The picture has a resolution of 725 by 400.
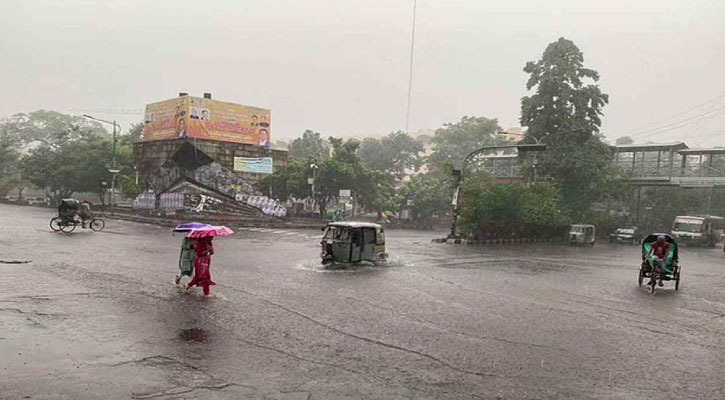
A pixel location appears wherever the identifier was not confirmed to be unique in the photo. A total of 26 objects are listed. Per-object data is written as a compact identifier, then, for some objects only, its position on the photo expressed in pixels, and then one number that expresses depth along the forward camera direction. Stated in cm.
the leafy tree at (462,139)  7588
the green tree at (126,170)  5431
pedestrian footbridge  5070
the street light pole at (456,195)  3306
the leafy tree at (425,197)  6028
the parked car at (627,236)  4481
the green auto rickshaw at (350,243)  1816
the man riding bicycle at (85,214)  2709
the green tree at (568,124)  4656
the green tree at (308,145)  7856
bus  4386
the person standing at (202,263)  1154
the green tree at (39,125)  10712
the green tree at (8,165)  7309
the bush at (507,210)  3500
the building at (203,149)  4959
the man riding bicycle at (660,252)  1532
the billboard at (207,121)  4956
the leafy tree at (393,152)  8144
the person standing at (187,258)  1196
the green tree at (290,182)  5125
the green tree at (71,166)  5791
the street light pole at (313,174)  4825
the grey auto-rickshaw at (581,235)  3866
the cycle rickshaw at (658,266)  1535
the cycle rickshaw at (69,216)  2591
